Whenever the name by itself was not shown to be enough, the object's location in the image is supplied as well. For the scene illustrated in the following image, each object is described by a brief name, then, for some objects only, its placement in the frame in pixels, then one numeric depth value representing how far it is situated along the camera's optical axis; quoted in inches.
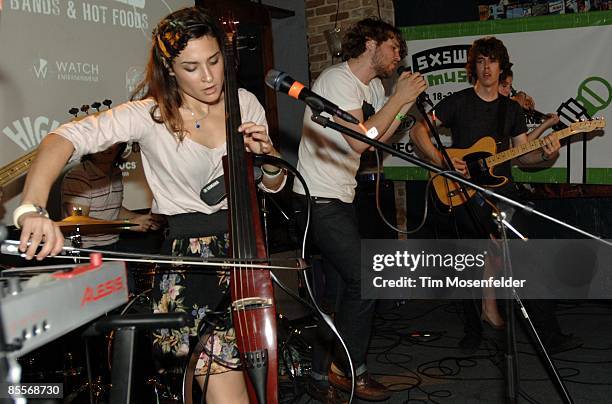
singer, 127.9
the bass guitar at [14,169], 125.0
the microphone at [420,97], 119.7
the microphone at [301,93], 69.8
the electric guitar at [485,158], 167.0
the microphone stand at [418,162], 68.0
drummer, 133.3
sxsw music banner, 184.9
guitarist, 164.1
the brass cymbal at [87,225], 103.5
